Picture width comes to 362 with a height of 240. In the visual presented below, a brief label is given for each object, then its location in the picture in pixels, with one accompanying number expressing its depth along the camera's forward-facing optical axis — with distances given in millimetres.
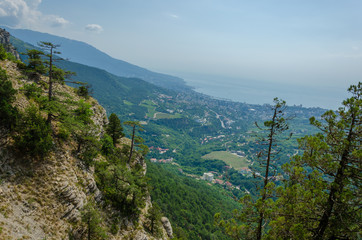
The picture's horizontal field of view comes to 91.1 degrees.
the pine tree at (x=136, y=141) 25417
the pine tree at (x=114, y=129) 30281
